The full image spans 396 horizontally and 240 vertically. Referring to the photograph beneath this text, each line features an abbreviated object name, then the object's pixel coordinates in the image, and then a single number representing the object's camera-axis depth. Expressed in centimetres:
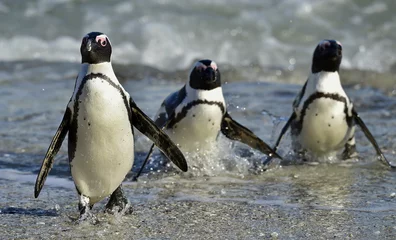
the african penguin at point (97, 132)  784
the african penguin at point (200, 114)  1105
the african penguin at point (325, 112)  1154
